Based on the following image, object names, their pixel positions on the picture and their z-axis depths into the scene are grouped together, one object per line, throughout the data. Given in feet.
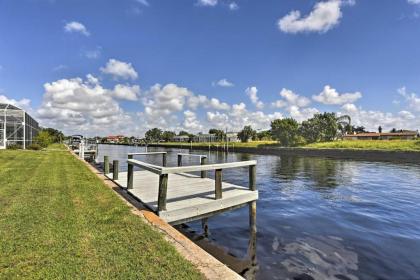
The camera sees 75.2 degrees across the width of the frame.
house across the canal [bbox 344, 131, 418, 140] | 300.46
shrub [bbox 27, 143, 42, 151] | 113.39
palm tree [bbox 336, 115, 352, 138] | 249.84
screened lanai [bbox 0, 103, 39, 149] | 108.27
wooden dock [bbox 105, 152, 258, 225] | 20.77
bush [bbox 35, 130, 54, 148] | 134.86
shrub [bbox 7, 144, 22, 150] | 105.50
